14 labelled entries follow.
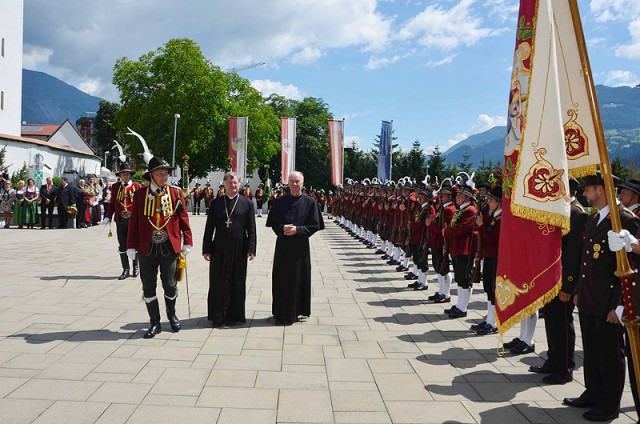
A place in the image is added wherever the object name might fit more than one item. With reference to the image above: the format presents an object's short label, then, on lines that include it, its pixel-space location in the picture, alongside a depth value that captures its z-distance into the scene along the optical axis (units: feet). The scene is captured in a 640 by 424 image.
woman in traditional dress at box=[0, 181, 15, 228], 65.57
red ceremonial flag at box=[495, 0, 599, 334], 14.46
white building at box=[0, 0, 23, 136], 122.42
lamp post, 118.75
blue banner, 83.10
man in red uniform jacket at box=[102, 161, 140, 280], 31.24
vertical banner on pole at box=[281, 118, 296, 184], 94.38
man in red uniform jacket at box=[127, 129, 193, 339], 20.38
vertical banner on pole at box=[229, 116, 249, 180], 92.07
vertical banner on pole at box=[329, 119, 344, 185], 92.48
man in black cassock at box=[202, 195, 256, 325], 22.29
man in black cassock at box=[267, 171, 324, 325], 22.81
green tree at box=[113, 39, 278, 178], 132.16
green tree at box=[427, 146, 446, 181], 138.00
